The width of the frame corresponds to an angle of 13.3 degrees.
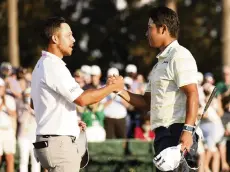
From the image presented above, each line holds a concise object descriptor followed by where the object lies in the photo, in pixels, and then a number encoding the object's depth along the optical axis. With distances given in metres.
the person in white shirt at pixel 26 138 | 15.94
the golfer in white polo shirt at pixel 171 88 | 8.72
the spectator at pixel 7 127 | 15.60
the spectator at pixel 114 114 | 18.17
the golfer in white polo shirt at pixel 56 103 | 8.77
